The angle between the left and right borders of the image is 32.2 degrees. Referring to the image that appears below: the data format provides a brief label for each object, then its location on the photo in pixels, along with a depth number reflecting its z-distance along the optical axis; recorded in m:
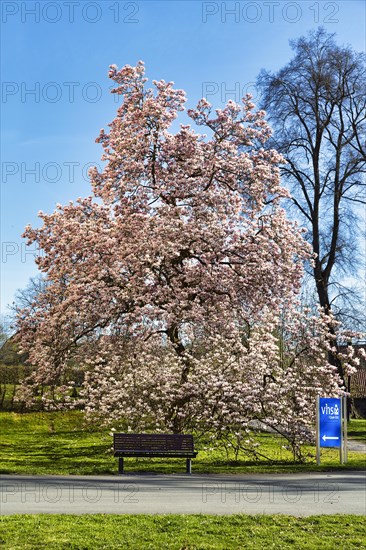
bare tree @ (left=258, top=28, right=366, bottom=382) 28.33
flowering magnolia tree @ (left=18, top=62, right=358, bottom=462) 17.83
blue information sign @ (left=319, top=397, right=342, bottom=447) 16.88
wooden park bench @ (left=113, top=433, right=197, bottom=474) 14.66
